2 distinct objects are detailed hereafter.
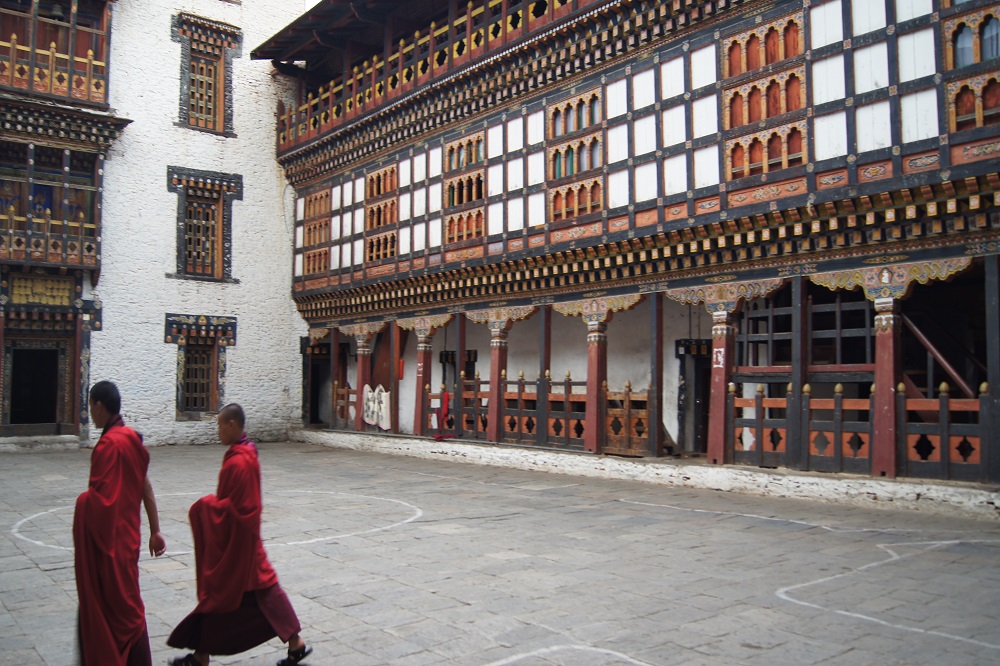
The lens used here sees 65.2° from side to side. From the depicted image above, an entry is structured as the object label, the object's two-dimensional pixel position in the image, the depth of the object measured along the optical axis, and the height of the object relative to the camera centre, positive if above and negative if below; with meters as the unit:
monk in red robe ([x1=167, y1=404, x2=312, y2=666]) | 4.06 -1.17
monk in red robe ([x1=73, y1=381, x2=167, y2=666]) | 3.75 -0.95
